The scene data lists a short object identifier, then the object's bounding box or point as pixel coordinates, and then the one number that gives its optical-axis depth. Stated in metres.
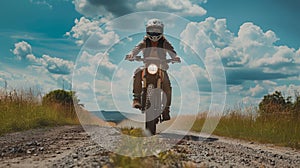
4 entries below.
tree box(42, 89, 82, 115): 14.82
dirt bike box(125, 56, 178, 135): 8.04
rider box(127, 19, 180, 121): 8.19
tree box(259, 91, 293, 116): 12.11
